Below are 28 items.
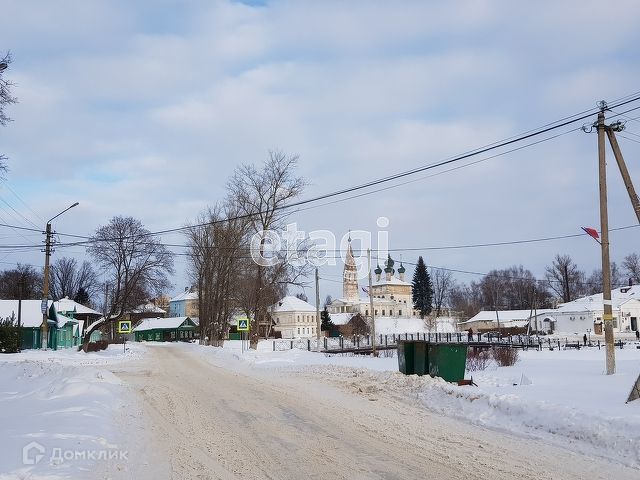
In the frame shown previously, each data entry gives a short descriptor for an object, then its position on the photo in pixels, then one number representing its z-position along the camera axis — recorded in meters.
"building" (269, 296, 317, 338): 115.94
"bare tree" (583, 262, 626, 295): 117.62
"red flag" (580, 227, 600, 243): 16.33
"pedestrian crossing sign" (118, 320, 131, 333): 43.97
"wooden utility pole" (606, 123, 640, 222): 14.16
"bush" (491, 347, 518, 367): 23.37
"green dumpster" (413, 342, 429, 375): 18.50
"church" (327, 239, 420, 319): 137.12
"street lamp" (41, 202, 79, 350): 33.27
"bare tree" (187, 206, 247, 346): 50.47
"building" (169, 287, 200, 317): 146.25
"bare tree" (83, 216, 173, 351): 51.94
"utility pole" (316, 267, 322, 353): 44.09
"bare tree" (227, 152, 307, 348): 42.06
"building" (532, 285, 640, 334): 78.69
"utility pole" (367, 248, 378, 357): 36.62
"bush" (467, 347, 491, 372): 22.15
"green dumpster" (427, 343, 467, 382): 17.44
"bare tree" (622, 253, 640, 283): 114.88
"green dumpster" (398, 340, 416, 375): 19.00
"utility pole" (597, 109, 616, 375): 16.06
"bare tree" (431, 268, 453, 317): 133.00
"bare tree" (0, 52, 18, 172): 14.20
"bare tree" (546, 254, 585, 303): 112.36
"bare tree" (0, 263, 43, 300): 95.35
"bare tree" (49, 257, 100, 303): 102.75
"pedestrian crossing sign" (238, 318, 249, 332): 34.84
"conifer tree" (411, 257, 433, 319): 125.88
